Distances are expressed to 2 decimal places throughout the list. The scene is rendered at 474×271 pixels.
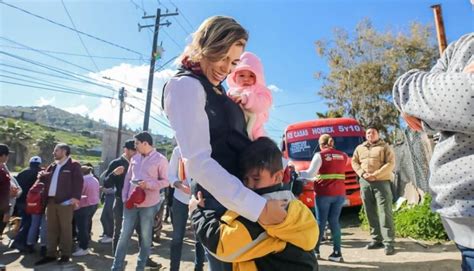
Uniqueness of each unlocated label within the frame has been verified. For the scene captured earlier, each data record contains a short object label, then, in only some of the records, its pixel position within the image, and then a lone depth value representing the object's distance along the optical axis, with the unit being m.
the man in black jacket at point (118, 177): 5.59
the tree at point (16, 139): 40.94
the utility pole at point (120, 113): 20.65
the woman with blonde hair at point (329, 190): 5.26
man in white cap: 6.50
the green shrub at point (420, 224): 6.25
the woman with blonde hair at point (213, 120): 1.36
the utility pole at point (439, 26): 4.41
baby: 1.84
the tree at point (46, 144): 41.64
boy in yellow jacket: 1.39
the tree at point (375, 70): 19.72
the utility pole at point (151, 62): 17.17
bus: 9.36
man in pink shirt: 4.45
